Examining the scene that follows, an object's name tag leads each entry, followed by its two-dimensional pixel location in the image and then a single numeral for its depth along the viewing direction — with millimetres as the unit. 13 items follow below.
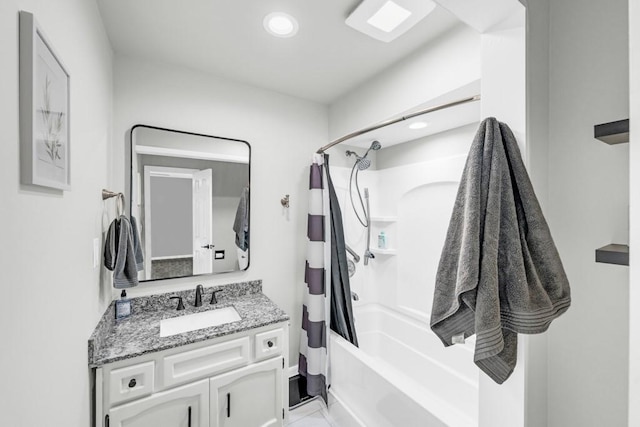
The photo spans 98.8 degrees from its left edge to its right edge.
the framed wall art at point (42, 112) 673
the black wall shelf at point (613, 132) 693
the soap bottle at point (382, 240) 2656
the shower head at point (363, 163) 2529
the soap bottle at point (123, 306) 1672
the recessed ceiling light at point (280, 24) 1469
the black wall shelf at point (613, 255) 696
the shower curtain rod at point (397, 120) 1347
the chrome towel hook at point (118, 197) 1470
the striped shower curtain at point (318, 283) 2164
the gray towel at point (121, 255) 1424
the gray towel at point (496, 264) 775
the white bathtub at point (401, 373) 1436
